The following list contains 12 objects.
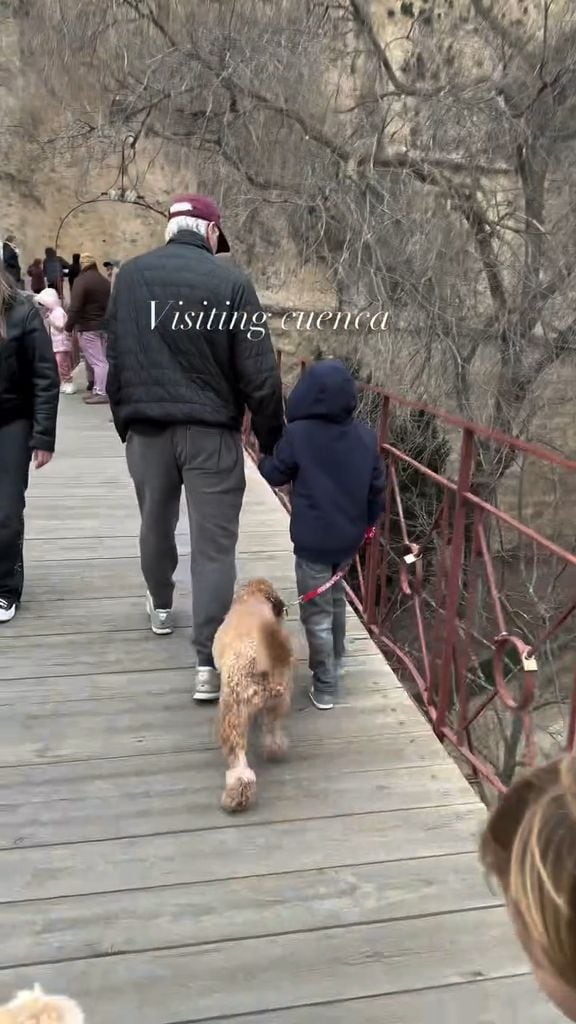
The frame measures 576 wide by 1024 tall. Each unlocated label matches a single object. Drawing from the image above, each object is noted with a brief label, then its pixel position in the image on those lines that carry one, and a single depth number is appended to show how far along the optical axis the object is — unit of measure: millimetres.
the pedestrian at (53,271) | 13188
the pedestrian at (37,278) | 12703
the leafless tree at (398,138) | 7738
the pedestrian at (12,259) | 4750
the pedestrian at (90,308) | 7637
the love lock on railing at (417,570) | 3055
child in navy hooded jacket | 2520
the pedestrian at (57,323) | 8141
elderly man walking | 2492
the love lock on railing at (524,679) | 2258
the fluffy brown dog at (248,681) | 2178
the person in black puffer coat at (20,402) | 2900
